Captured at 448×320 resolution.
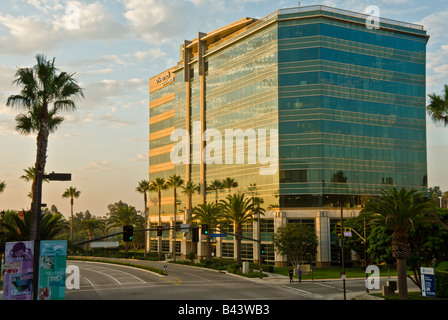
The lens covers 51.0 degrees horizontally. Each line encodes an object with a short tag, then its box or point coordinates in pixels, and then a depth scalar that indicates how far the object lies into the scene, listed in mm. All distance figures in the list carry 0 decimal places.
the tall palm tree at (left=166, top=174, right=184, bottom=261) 99500
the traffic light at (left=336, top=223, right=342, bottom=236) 50247
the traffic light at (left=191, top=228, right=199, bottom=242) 50941
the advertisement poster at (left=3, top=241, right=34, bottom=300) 27536
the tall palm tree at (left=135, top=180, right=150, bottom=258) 114812
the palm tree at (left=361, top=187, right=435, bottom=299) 39750
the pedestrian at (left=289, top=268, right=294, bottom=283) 55394
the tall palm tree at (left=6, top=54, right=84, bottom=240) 34806
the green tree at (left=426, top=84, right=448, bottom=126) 42281
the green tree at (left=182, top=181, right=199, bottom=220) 102688
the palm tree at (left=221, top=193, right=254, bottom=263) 73375
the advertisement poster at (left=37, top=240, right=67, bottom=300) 28281
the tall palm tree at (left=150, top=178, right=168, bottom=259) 105500
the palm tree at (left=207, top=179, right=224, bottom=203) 96875
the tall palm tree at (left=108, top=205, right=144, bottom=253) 106106
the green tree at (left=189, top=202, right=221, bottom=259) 83625
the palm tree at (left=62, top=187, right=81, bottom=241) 139250
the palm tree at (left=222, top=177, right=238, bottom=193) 92812
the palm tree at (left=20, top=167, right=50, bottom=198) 81500
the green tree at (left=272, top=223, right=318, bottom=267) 67619
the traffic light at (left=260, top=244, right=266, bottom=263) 61656
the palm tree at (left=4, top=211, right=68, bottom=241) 40156
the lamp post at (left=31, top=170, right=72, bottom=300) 27091
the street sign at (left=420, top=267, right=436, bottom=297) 37062
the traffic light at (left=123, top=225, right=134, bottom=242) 40000
